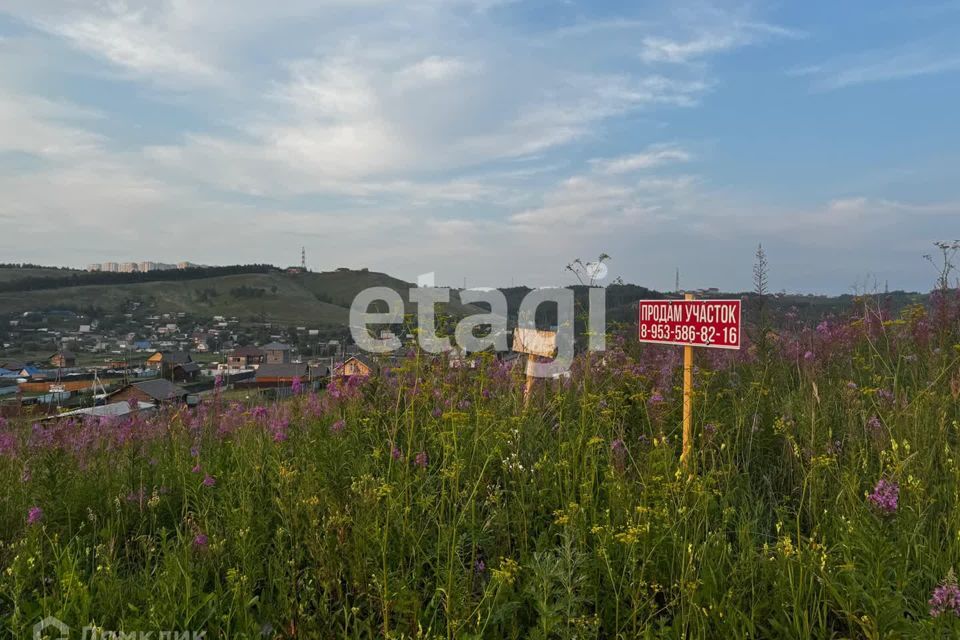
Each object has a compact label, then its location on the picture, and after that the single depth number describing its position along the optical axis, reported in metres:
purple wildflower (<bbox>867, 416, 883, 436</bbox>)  3.54
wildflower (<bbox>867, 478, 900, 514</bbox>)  2.34
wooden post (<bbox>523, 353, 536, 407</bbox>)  5.18
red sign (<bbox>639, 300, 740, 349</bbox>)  3.86
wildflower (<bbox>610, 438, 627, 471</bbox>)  3.11
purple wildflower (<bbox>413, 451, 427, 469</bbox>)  3.50
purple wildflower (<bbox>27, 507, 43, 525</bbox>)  3.09
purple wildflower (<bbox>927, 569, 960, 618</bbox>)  1.80
